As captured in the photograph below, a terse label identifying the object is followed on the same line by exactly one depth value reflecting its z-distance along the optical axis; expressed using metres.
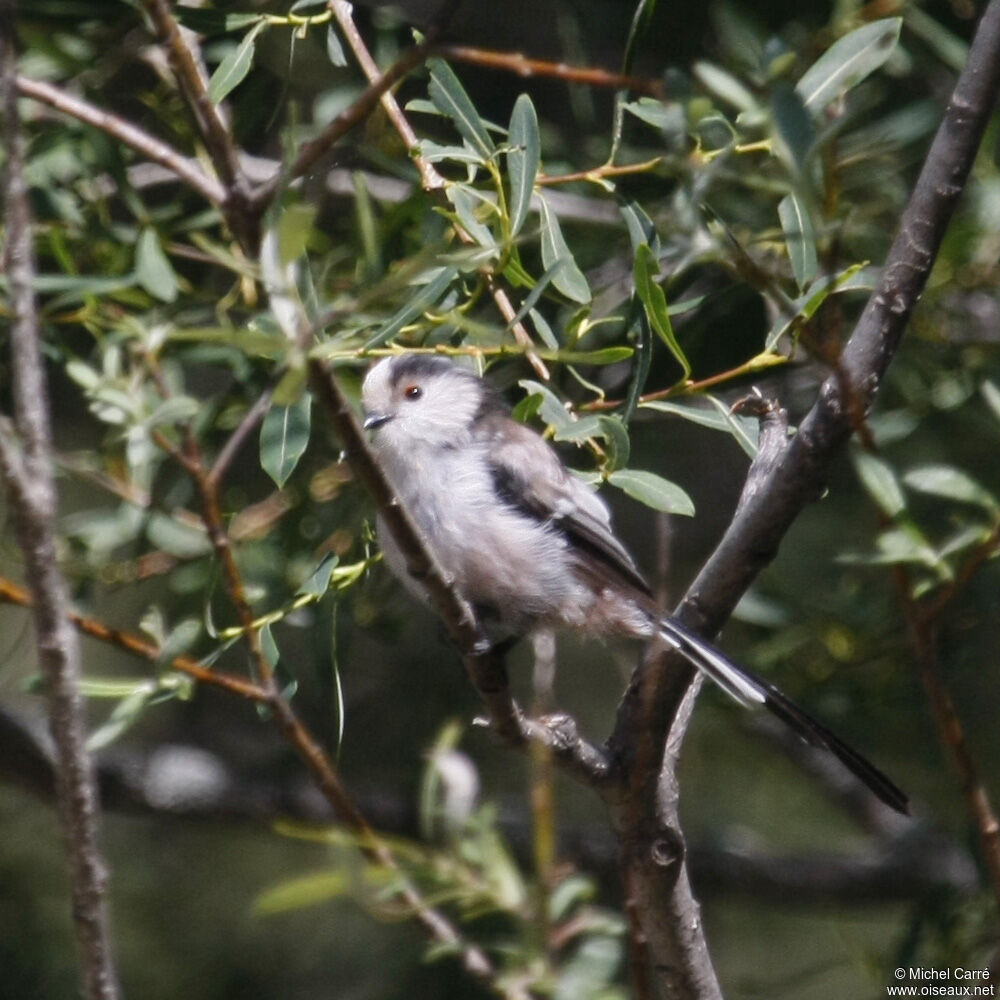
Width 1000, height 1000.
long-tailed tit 5.65
